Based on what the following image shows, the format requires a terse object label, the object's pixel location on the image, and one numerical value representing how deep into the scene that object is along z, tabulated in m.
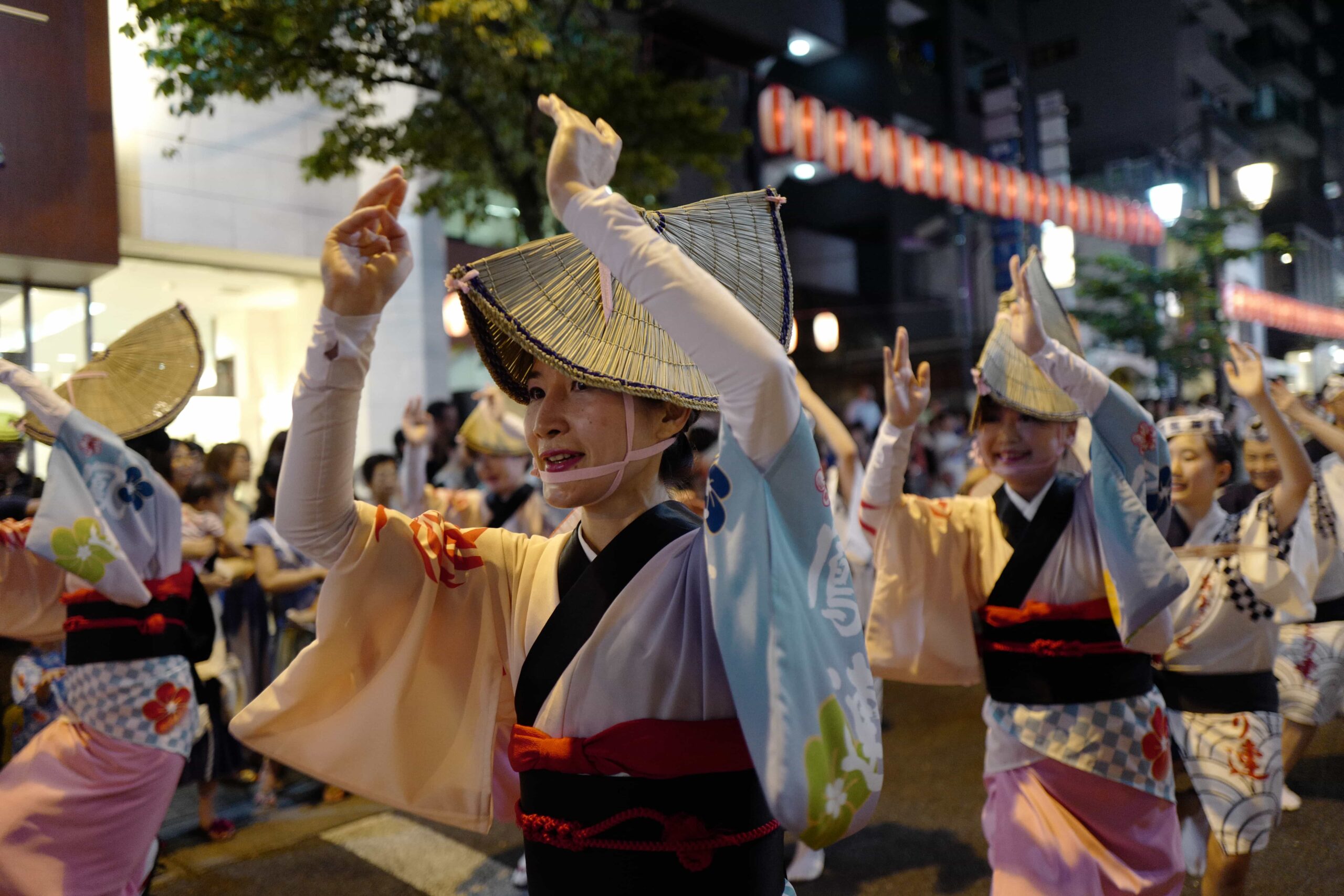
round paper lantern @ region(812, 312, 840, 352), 12.95
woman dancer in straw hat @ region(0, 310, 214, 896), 3.01
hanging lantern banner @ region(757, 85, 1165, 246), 10.81
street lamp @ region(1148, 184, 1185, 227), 12.35
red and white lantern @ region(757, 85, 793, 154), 10.62
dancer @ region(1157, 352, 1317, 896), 3.24
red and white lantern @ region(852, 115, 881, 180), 11.59
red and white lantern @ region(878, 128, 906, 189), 11.78
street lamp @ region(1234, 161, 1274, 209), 10.61
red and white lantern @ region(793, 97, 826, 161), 10.87
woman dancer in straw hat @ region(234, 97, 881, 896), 1.34
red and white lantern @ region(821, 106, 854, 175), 11.27
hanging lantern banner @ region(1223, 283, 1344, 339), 19.08
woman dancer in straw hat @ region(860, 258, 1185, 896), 2.59
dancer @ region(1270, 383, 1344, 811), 4.32
